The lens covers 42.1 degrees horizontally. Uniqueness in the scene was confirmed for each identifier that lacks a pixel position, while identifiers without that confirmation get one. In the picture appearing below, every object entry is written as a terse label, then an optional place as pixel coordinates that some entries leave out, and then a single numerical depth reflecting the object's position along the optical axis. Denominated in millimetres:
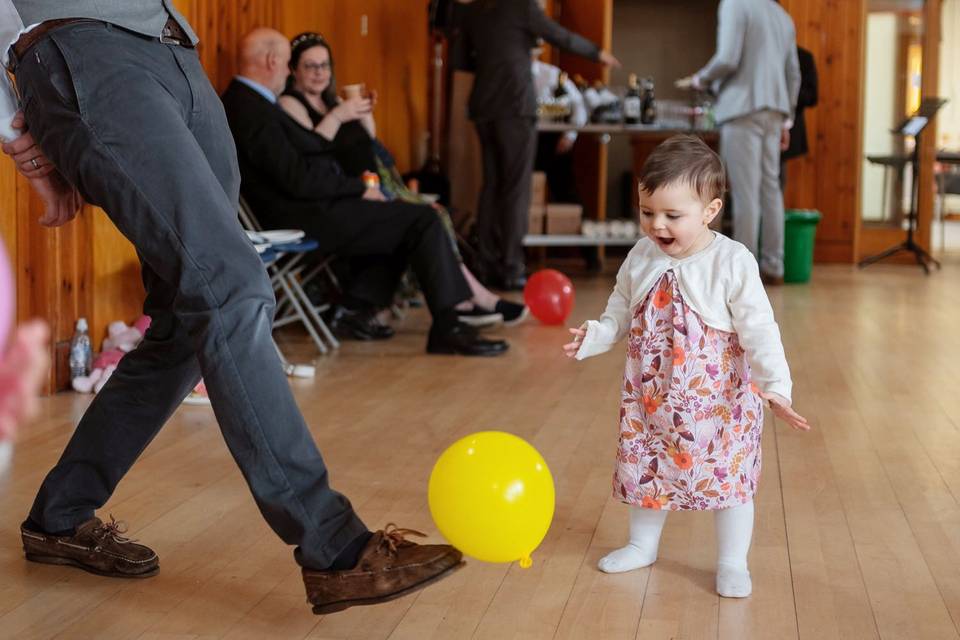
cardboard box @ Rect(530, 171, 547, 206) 8156
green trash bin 8156
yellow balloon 1979
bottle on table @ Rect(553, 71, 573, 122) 8094
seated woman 5309
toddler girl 2178
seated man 4934
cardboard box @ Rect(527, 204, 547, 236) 8148
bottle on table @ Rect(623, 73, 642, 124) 7996
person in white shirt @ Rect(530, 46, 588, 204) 8852
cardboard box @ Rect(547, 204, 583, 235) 8180
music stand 8844
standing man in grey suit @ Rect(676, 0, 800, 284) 7402
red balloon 5781
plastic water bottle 4113
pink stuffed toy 4047
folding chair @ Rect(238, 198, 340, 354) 4828
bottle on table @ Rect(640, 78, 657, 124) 8055
